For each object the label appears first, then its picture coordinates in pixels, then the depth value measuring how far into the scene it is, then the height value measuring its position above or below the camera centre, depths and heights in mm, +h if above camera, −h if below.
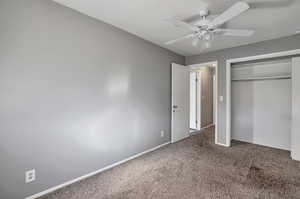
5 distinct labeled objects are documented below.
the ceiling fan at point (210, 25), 1407 +870
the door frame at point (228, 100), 3377 -138
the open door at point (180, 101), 3697 -185
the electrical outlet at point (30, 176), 1631 -952
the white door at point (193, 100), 5152 -198
